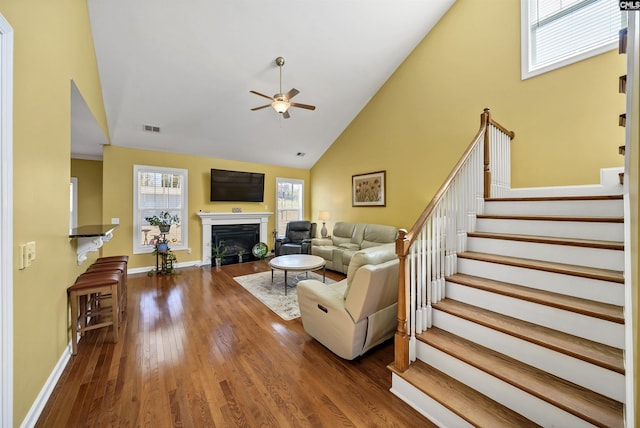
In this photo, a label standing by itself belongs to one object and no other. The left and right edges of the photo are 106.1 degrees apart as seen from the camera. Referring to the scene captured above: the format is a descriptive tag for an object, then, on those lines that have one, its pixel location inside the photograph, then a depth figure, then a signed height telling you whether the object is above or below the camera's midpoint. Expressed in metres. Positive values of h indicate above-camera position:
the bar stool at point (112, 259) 3.28 -0.65
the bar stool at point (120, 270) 2.87 -0.70
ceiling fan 3.27 +1.53
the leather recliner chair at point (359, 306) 2.00 -0.84
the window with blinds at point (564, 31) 2.70 +2.22
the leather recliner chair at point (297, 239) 5.69 -0.67
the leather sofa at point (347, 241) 4.91 -0.64
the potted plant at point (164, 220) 4.94 -0.15
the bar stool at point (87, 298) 2.27 -0.85
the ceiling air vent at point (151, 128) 4.57 +1.63
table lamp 6.19 -0.10
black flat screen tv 5.84 +0.69
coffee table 3.73 -0.82
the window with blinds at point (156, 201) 5.04 +0.25
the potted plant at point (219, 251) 5.73 -0.94
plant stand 4.94 -0.94
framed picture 5.26 +0.55
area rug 3.25 -1.28
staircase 1.34 -0.78
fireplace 5.70 -0.24
